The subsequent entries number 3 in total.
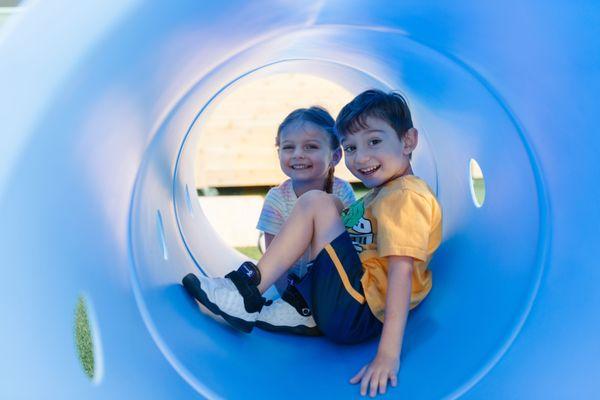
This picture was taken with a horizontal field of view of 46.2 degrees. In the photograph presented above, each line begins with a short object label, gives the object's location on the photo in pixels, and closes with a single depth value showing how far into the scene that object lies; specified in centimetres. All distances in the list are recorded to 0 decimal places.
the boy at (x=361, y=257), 191
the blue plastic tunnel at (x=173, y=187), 122
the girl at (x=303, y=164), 287
